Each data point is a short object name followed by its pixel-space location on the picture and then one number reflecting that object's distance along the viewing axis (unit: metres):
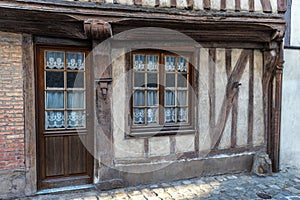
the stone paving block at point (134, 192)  3.48
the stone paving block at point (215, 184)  3.77
